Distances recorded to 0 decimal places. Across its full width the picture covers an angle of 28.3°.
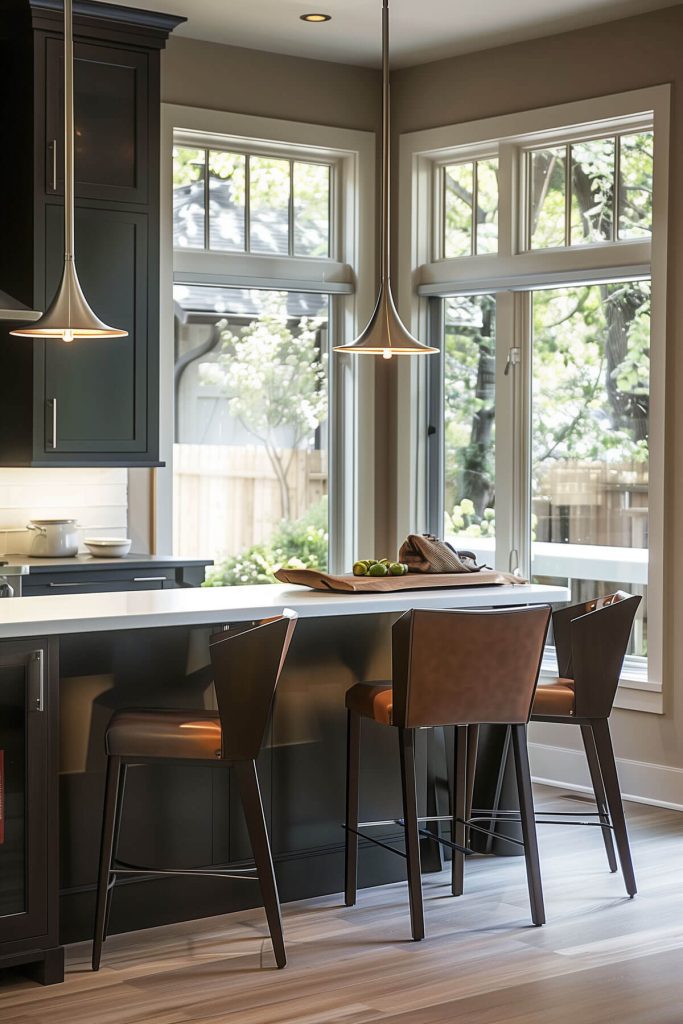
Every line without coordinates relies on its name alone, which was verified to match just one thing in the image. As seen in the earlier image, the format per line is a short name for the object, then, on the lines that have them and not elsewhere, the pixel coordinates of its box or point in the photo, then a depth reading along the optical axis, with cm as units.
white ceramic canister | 554
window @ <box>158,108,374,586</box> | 614
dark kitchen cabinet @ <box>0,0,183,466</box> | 545
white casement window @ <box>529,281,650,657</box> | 572
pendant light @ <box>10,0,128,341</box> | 373
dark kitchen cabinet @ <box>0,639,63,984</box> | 341
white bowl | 559
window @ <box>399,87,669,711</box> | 564
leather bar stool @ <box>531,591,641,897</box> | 418
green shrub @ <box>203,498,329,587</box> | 634
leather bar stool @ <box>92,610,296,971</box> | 350
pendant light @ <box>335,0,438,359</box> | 425
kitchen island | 346
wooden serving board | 424
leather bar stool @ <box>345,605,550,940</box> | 374
